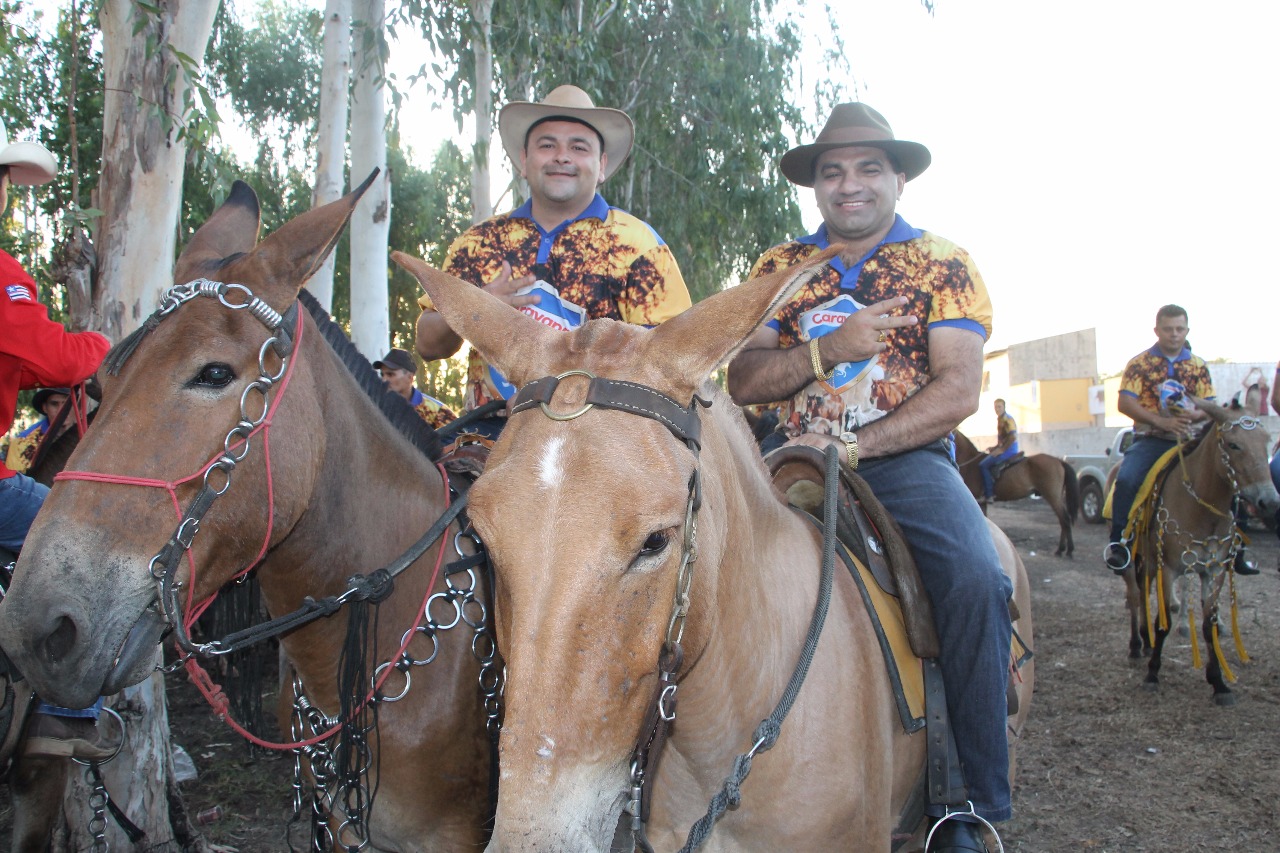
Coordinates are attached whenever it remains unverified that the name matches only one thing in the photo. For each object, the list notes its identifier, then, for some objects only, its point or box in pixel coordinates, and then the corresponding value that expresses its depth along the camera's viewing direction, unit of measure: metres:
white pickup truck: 19.39
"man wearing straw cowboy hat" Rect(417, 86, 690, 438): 3.47
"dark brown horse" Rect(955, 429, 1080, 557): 15.22
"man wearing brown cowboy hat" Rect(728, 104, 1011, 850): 2.54
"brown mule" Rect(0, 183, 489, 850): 1.97
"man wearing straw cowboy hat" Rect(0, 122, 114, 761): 2.93
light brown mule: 1.42
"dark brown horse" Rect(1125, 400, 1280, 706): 7.37
